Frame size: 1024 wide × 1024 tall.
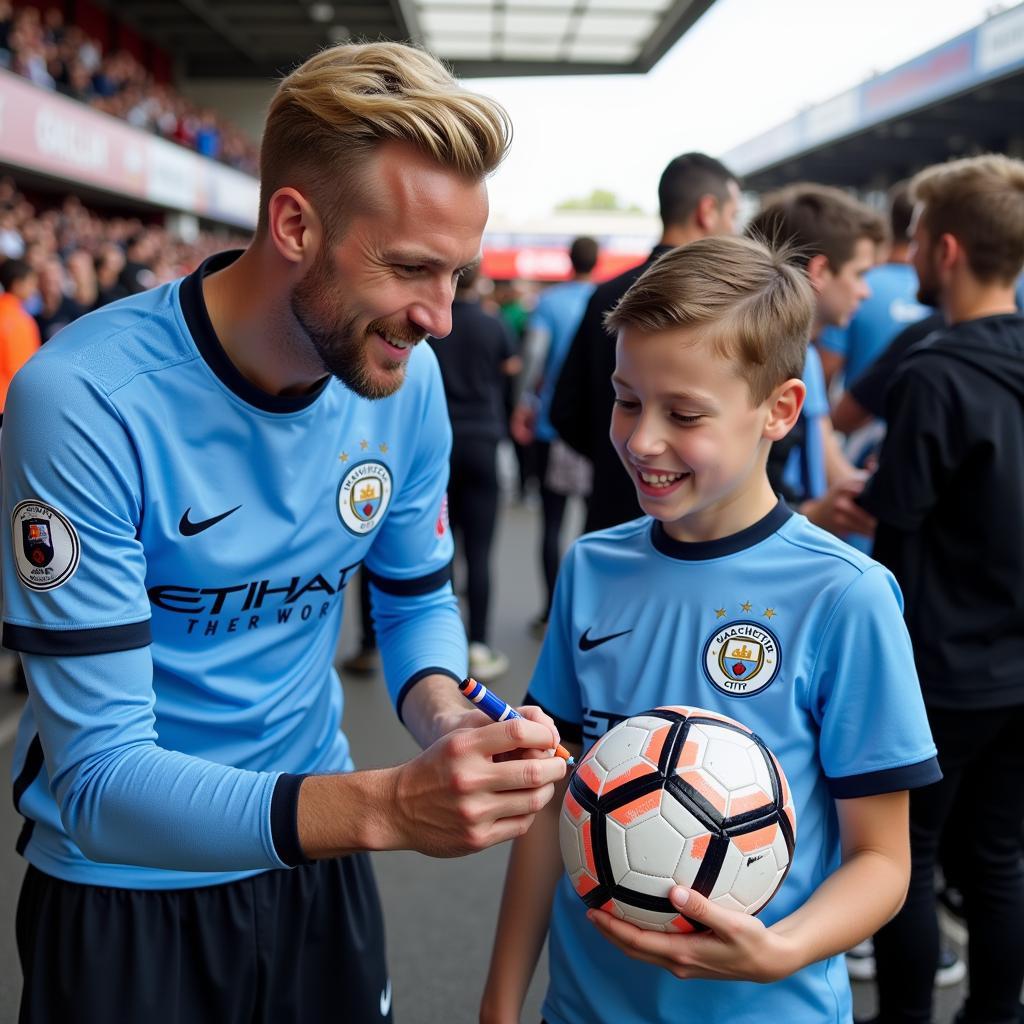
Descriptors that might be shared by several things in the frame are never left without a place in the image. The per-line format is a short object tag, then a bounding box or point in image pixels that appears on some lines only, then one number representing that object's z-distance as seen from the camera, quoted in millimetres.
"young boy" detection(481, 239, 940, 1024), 1474
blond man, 1384
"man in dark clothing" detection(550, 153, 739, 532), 3572
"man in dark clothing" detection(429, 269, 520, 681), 5789
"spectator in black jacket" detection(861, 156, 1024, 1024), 2406
